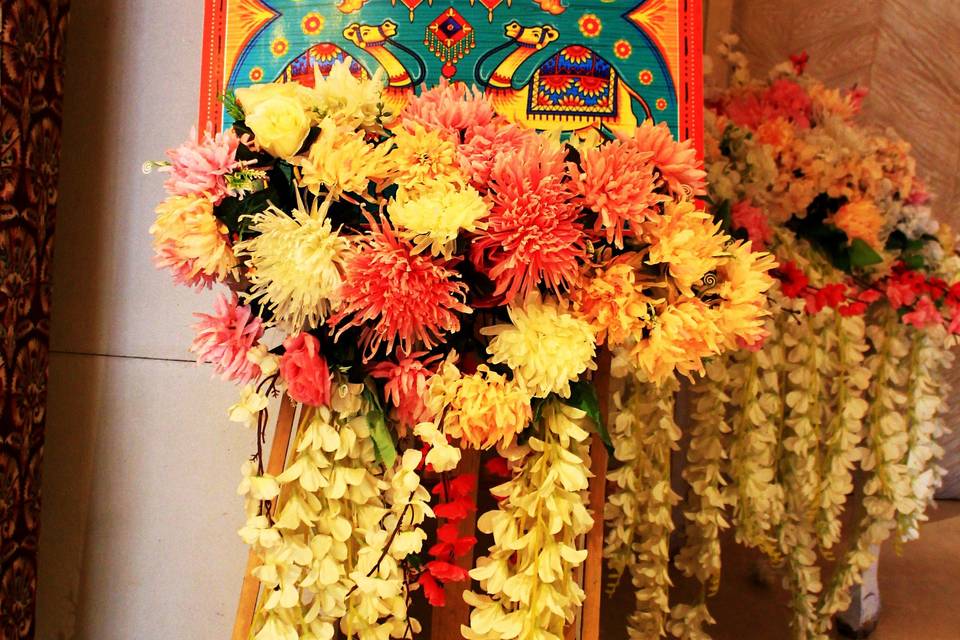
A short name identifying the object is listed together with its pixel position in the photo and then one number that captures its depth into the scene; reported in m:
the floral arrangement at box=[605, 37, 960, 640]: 1.60
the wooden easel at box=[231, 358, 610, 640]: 1.05
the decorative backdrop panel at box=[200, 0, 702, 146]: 1.13
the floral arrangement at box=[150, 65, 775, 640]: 0.91
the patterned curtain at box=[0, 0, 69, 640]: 1.38
